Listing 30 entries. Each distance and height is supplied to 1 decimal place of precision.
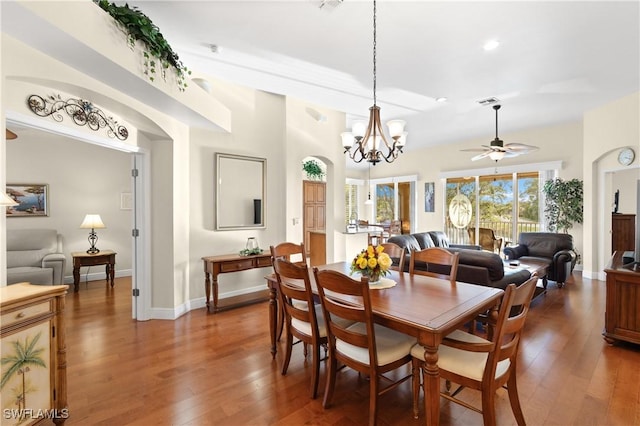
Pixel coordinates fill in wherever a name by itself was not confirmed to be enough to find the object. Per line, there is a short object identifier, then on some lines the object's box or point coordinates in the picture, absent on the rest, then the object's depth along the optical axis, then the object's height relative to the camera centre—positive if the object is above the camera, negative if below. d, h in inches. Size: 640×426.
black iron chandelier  106.9 +28.9
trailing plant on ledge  86.5 +56.6
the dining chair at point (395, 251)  113.5 -16.5
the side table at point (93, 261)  194.5 -33.9
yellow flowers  87.0 -15.5
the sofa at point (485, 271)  133.1 -28.2
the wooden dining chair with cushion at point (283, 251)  117.1 -17.1
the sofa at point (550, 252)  199.0 -30.9
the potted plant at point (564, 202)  232.5 +6.8
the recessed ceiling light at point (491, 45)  119.5 +69.2
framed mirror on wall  169.9 +11.9
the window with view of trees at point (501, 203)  270.5 +8.0
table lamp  201.9 -8.9
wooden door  303.7 +4.2
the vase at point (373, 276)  90.1 -20.3
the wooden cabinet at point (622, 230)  223.6 -15.1
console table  152.6 -29.4
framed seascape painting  193.3 +8.5
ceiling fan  178.7 +38.4
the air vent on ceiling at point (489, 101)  184.4 +70.8
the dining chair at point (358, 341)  67.6 -33.8
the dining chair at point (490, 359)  59.6 -34.2
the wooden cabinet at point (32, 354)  62.4 -33.1
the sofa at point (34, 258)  169.5 -28.6
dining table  62.4 -23.9
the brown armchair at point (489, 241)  263.9 -27.6
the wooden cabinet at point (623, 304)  111.6 -37.0
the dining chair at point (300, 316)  83.6 -32.1
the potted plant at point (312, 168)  282.5 +41.7
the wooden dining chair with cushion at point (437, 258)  99.7 -17.0
